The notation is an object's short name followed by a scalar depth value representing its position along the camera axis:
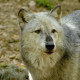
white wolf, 8.49
